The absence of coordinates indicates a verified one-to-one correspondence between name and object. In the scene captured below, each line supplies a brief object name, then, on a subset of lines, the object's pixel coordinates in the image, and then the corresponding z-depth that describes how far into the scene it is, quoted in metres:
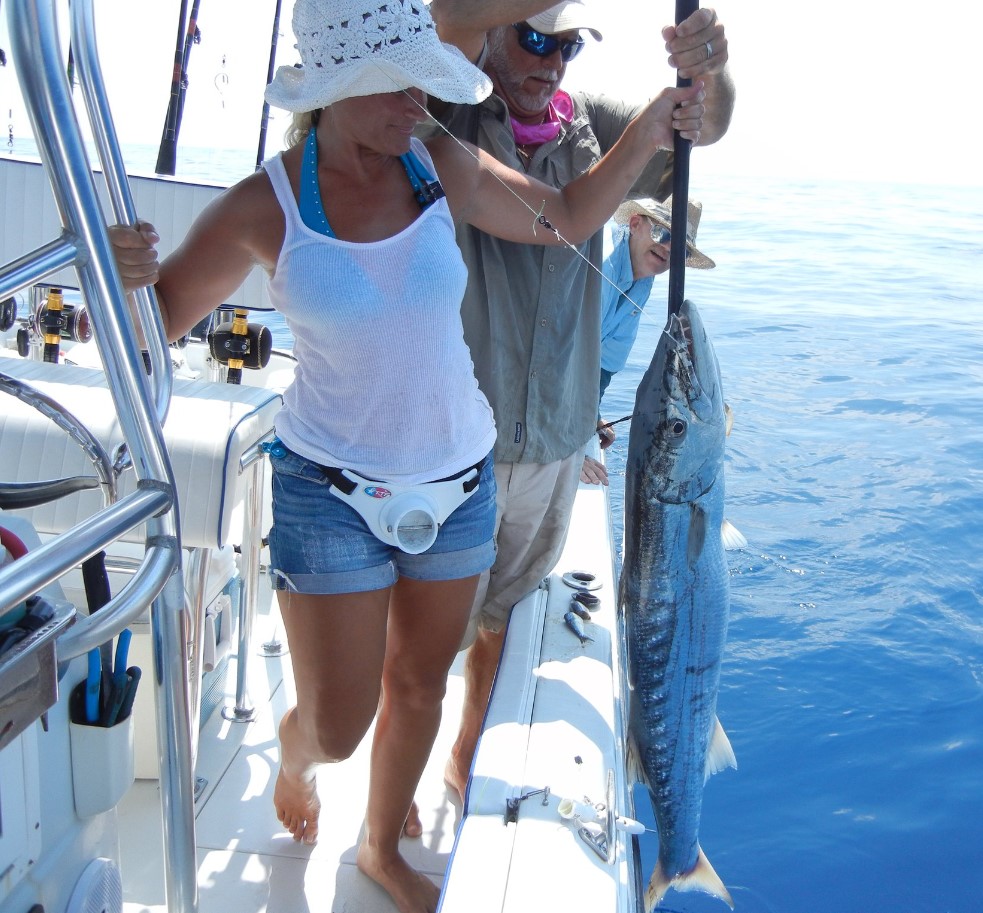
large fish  1.66
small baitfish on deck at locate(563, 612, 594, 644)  2.40
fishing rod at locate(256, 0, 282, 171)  4.38
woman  1.68
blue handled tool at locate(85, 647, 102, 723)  1.20
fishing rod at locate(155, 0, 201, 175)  4.24
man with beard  2.04
